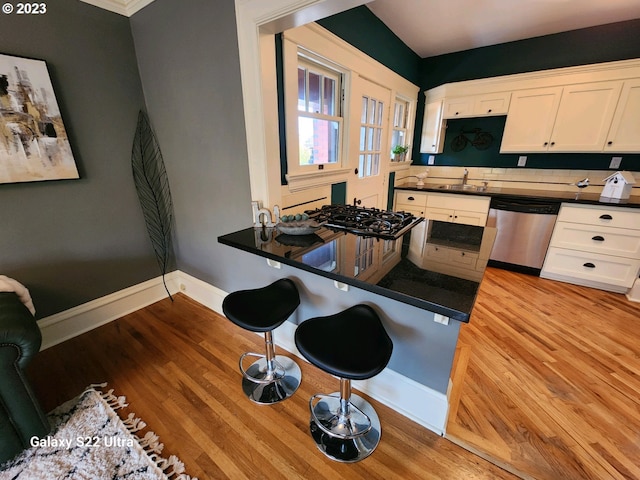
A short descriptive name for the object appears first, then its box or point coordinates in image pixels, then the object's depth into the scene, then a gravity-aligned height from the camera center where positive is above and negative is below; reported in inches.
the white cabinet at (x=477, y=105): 122.0 +22.4
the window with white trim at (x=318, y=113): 77.5 +11.9
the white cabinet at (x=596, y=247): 96.2 -35.2
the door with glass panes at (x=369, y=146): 96.8 +2.8
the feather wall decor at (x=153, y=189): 85.9 -12.3
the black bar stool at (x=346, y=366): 40.9 -31.5
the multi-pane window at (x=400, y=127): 136.8 +13.4
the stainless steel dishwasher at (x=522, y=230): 109.0 -32.3
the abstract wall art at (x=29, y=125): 61.4 +6.2
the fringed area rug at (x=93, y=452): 45.0 -53.3
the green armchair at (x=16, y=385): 43.3 -38.6
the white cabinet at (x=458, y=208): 122.2 -26.1
